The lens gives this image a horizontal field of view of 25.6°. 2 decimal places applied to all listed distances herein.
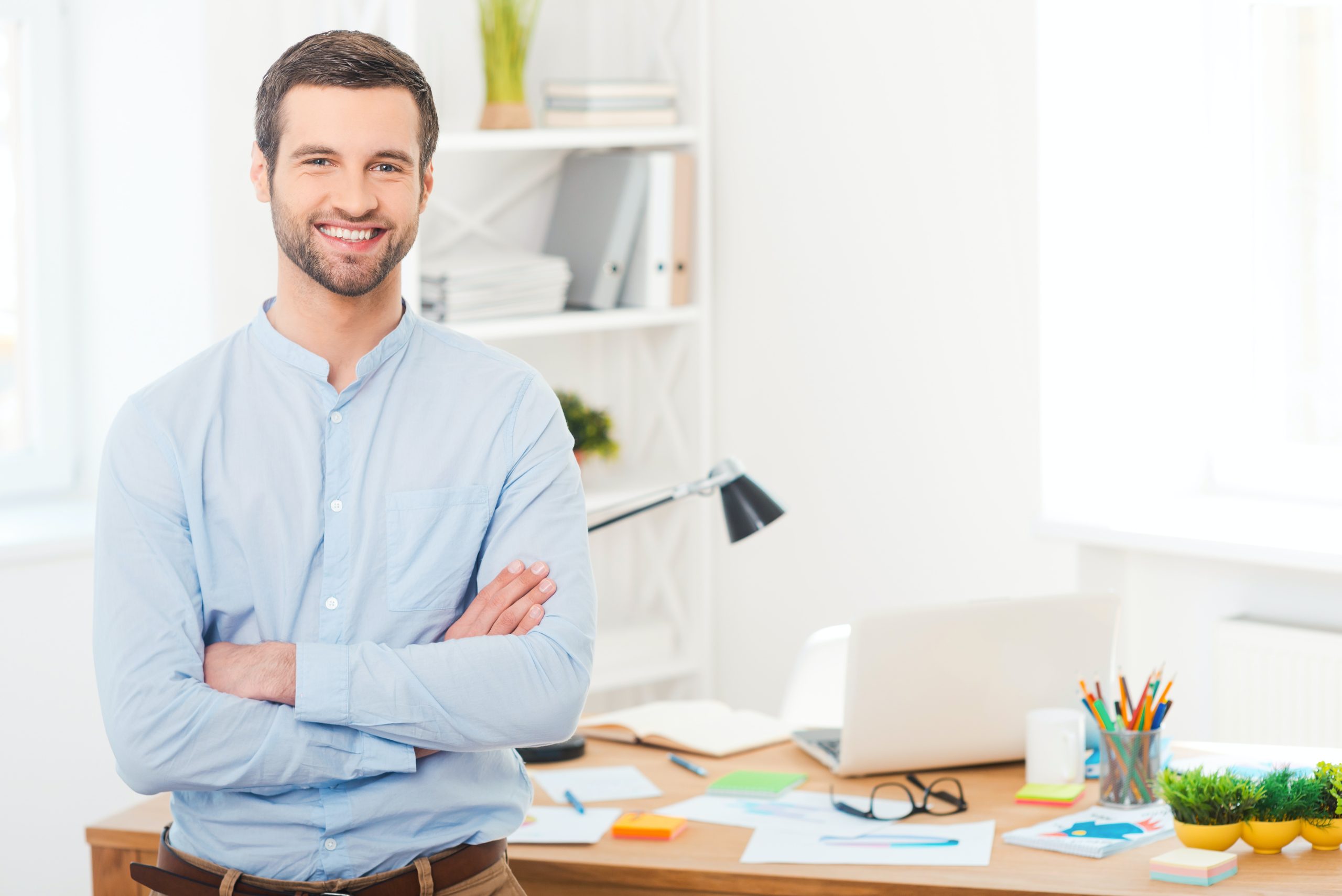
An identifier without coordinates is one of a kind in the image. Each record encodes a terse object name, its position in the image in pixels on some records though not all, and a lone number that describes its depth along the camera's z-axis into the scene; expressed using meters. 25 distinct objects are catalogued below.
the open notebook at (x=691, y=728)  4.67
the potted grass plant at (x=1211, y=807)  3.60
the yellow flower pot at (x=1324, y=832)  3.61
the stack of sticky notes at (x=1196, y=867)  3.44
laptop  4.17
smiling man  3.04
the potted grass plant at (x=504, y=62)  6.61
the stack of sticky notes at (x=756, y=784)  4.20
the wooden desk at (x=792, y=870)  3.49
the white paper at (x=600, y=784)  4.25
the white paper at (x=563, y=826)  3.87
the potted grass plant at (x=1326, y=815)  3.59
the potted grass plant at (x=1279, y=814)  3.60
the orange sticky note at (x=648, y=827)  3.88
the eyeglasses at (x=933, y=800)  4.03
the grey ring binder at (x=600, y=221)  6.93
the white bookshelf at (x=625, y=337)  7.01
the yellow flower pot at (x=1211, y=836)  3.59
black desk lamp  4.45
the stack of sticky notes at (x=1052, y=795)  4.05
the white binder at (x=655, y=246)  6.90
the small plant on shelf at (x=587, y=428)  6.93
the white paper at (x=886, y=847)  3.69
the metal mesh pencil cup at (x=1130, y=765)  3.98
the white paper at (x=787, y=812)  3.96
